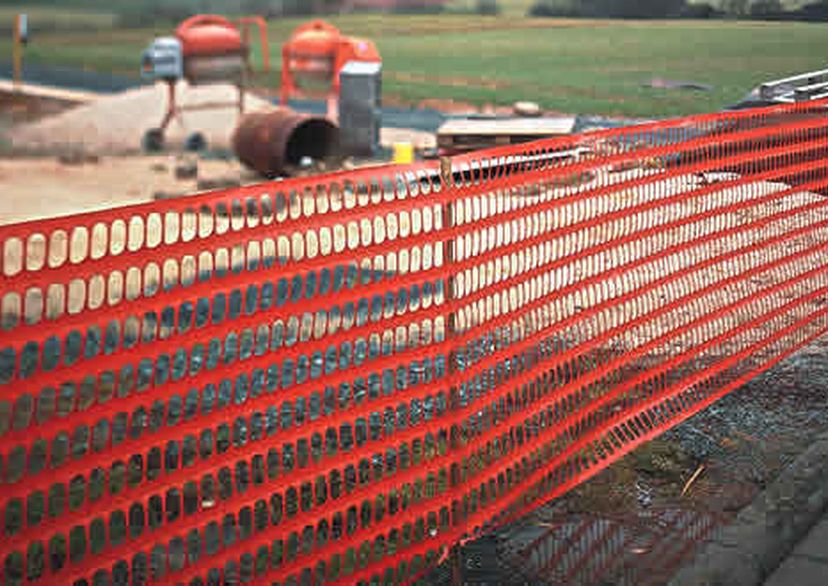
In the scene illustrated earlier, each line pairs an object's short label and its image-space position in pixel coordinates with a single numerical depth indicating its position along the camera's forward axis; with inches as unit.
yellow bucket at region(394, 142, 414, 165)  653.9
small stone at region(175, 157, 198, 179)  651.5
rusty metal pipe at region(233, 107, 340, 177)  637.3
